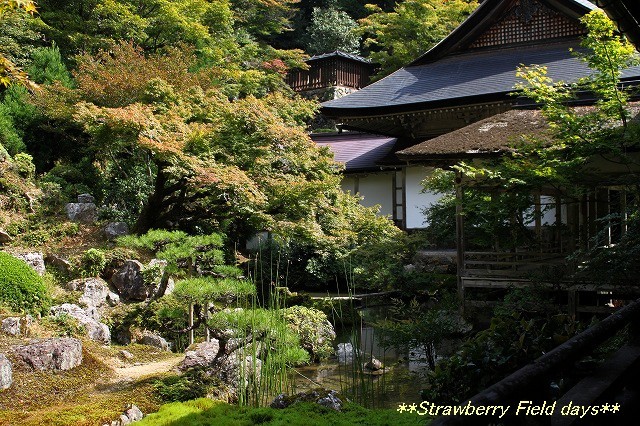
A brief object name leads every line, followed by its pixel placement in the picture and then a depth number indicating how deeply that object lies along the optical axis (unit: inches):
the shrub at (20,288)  287.0
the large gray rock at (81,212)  436.5
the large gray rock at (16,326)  255.6
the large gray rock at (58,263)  365.4
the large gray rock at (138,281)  359.3
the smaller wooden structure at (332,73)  902.4
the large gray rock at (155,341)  305.9
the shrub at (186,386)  208.7
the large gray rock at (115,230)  411.6
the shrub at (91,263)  362.0
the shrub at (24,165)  458.9
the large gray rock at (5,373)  206.8
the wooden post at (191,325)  291.6
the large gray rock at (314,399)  175.8
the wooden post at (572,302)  313.9
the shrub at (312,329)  313.8
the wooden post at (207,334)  275.6
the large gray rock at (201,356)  235.6
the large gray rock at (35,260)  343.4
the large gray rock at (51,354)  226.8
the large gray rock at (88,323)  291.7
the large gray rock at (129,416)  179.5
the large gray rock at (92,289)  340.2
